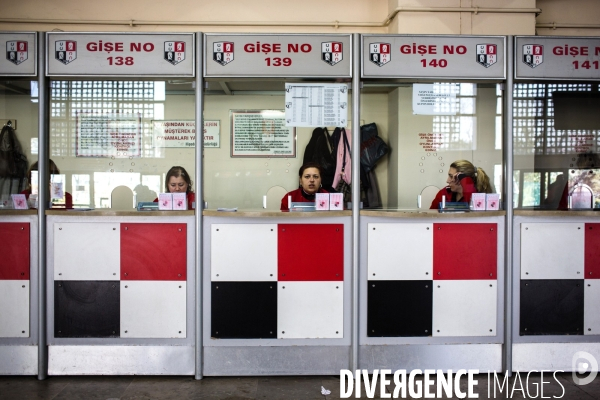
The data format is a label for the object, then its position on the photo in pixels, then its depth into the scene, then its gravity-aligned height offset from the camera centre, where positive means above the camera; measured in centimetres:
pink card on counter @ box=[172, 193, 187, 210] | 359 -6
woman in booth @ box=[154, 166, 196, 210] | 361 +8
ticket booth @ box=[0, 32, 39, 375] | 345 -53
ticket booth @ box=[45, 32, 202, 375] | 345 -51
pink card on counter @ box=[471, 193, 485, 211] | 366 -5
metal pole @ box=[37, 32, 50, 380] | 344 -4
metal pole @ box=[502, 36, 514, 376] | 353 -10
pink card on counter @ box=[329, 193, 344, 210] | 360 -6
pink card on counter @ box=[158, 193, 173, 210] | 359 -6
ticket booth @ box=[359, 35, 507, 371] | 351 -49
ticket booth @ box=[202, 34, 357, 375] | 347 -51
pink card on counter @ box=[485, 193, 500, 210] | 364 -5
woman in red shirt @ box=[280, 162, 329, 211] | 382 +6
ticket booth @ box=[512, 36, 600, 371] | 354 -50
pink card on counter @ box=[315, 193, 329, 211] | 360 -5
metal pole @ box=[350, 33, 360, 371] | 348 -5
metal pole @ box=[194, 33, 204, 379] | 345 -5
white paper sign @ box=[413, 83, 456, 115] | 379 +73
